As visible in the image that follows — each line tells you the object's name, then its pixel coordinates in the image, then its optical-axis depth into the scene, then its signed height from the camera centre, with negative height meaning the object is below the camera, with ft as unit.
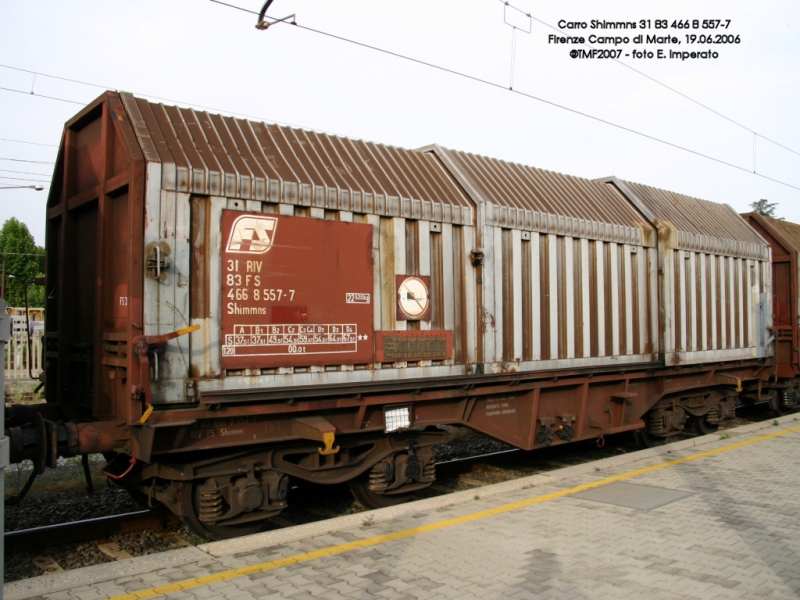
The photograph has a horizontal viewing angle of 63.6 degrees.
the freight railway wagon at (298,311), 17.80 +0.35
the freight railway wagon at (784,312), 44.57 +0.46
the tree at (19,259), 146.00 +14.67
